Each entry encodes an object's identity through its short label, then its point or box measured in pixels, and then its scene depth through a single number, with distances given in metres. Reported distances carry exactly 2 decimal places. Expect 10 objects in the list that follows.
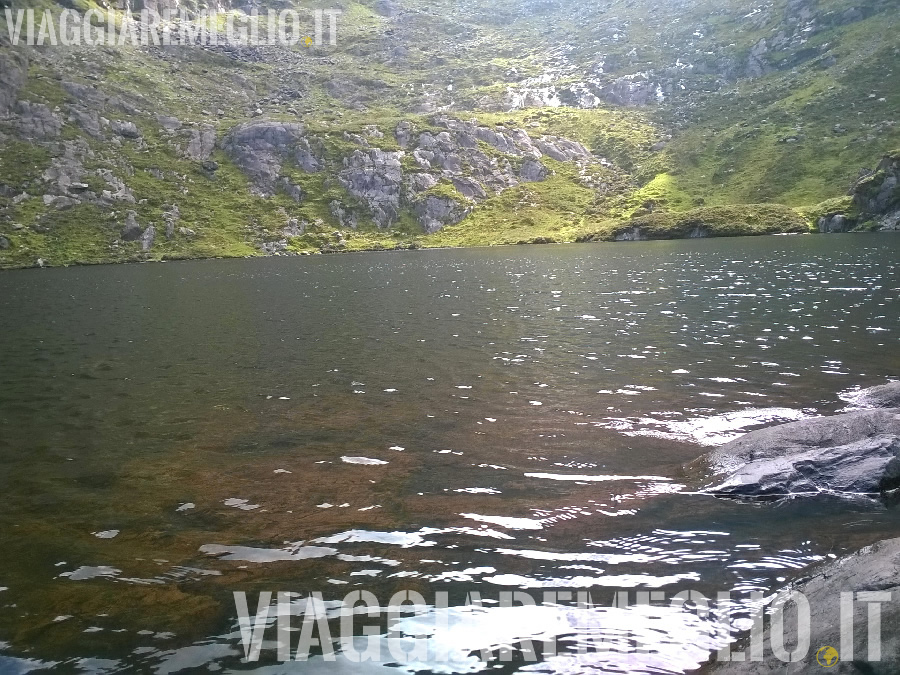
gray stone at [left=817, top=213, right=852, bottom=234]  142.62
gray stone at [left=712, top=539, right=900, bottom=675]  6.94
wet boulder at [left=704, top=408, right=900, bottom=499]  13.92
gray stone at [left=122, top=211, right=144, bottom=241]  166.75
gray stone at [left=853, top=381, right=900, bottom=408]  19.59
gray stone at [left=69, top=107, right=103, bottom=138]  196.88
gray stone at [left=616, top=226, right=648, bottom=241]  170.75
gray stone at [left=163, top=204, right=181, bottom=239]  175.12
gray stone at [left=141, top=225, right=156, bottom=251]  165.62
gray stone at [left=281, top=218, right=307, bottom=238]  195.25
